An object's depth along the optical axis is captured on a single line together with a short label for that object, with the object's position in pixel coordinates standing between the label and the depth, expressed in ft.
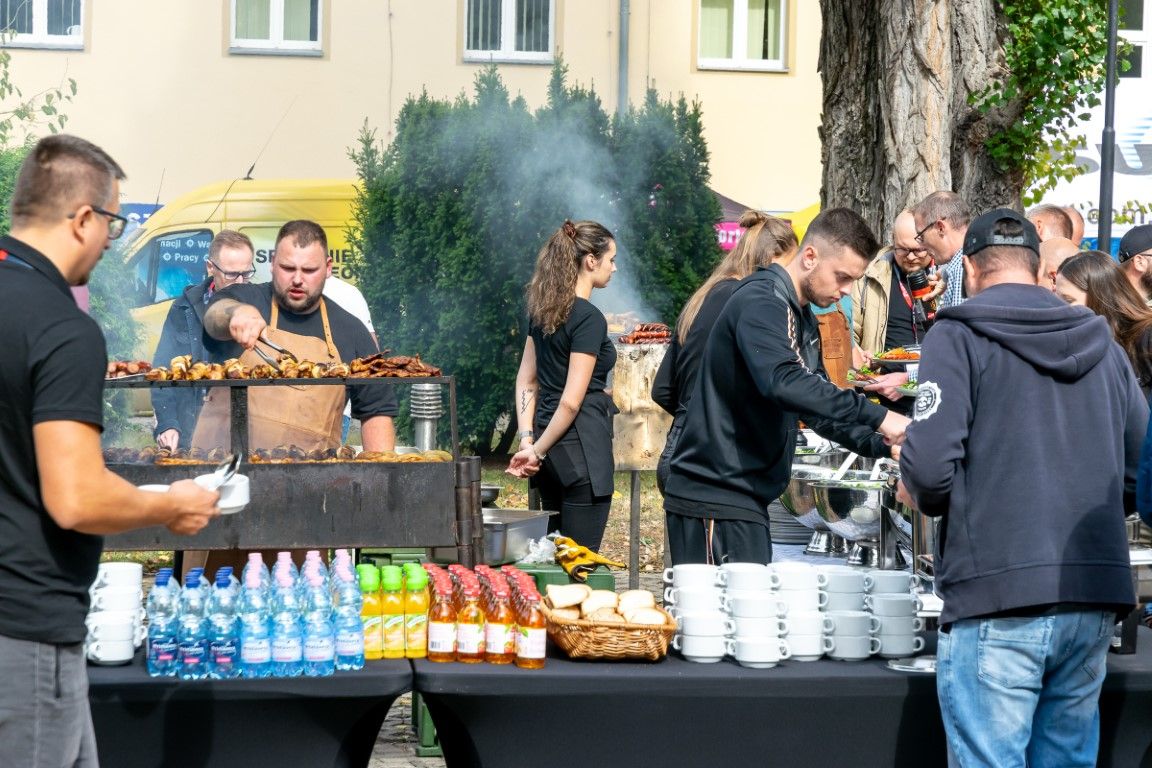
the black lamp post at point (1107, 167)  35.78
